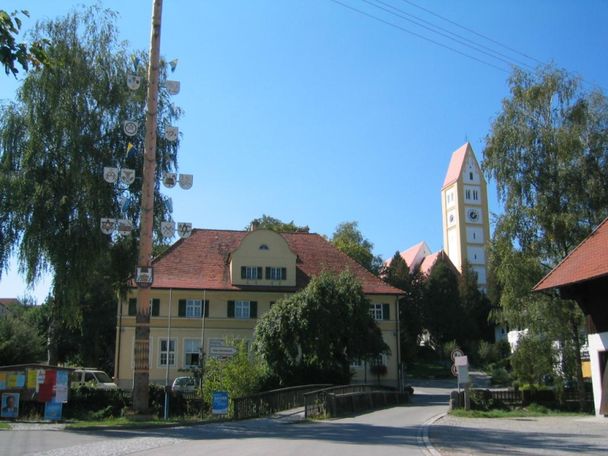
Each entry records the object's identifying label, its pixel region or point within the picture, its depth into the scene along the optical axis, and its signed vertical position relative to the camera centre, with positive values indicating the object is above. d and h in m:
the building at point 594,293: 23.77 +1.92
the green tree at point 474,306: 83.69 +5.26
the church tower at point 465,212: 110.50 +23.42
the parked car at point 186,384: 31.98 -2.07
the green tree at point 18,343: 41.00 +0.22
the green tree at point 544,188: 30.53 +7.73
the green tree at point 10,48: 6.45 +3.03
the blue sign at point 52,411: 21.66 -2.19
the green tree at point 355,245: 73.44 +11.95
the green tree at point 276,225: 69.56 +13.32
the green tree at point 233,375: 27.72 -1.34
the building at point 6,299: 124.80 +9.56
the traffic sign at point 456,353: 26.31 -0.40
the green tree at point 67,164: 25.12 +7.35
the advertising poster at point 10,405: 21.89 -2.01
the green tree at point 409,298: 81.81 +6.06
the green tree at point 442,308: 81.56 +4.59
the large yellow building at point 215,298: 45.09 +3.48
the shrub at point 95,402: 23.64 -2.11
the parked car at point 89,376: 35.84 -1.72
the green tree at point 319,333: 35.66 +0.66
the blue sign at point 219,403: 22.47 -2.03
